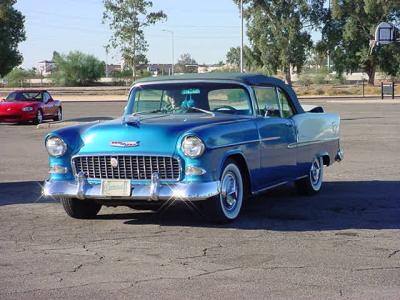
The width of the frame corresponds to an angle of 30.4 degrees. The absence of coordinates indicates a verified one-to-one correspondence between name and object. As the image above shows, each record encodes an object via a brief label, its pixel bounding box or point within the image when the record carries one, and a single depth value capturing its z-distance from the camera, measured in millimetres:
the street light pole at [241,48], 59891
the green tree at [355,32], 69562
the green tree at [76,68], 106875
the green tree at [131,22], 74188
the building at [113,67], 174900
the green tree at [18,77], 116750
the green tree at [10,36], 60875
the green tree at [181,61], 142862
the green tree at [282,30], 71875
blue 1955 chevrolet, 7730
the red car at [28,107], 27984
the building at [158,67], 172125
